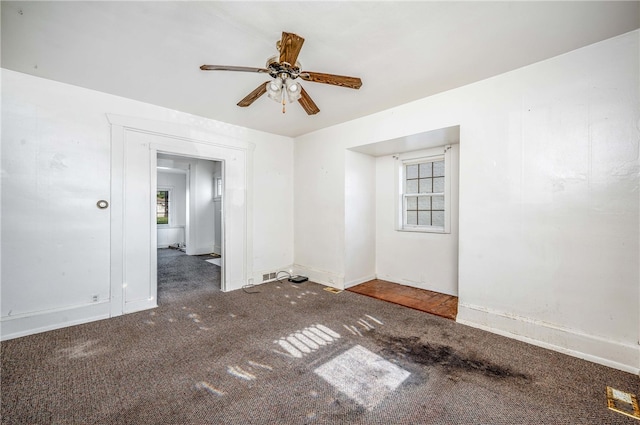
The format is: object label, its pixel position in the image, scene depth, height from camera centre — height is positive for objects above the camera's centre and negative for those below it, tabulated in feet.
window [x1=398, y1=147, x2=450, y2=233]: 13.61 +1.02
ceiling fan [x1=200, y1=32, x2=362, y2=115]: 6.37 +3.59
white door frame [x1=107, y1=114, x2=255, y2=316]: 10.68 +0.71
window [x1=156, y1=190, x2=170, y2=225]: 29.40 +0.47
